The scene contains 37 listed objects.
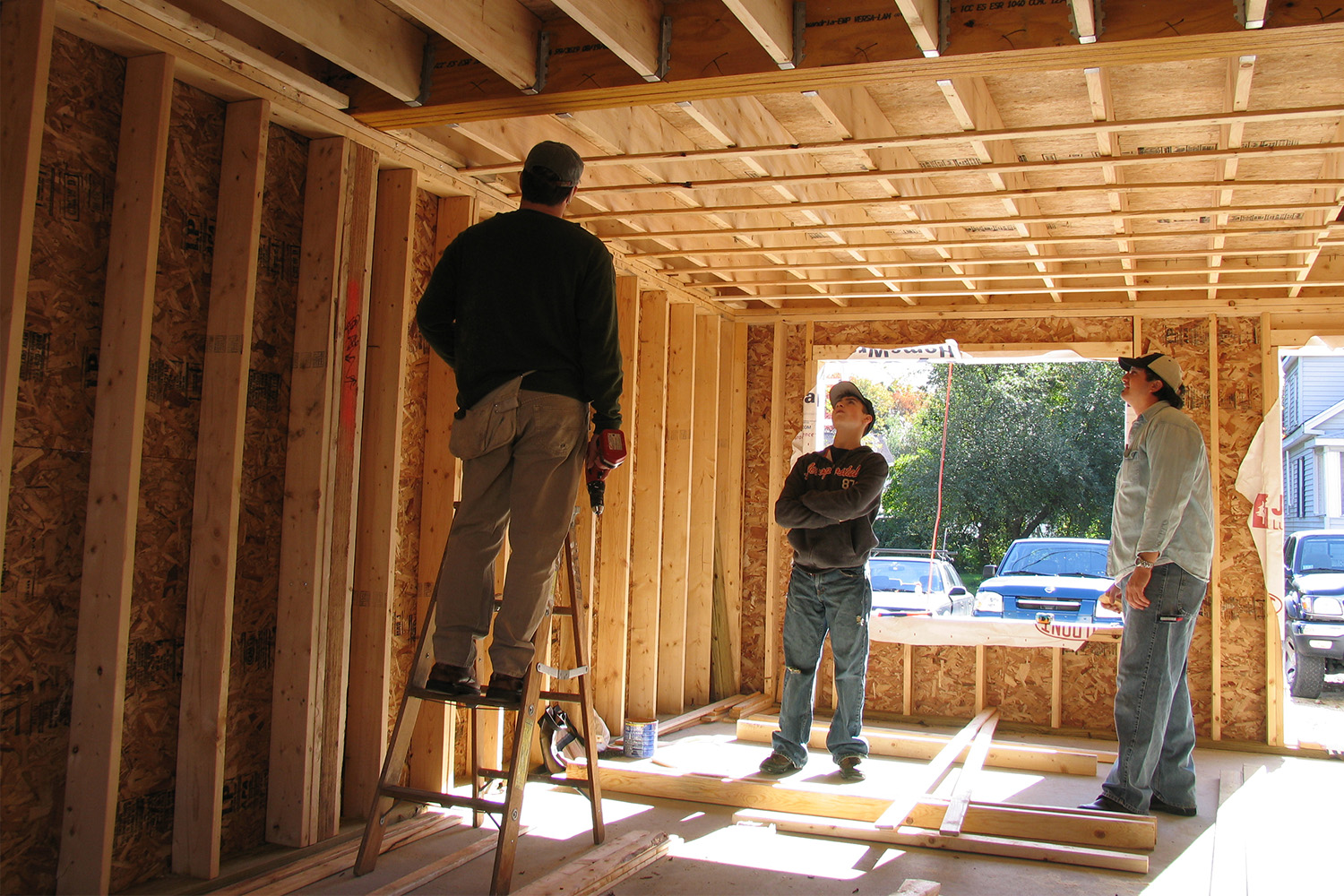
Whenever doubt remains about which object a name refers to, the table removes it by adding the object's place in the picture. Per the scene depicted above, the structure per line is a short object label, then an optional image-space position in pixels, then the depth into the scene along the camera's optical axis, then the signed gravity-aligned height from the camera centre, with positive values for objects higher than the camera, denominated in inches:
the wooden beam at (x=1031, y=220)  169.0 +57.9
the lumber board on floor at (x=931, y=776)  149.3 -46.3
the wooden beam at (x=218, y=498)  120.2 +0.2
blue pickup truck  343.6 -20.9
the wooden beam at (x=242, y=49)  111.3 +57.6
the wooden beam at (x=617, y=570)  218.5 -13.3
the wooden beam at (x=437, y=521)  161.8 -2.5
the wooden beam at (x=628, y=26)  110.4 +59.1
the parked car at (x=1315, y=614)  306.0 -25.6
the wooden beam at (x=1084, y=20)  103.3 +56.4
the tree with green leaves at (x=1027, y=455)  794.2 +59.5
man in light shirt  154.9 -7.3
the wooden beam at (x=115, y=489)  106.8 +0.9
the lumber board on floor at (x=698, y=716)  232.1 -51.7
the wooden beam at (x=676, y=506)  251.6 +2.2
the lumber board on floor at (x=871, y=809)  145.7 -46.8
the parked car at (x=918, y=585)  370.0 -27.1
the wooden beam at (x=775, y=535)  276.1 -5.1
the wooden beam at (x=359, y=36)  114.8 +60.8
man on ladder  105.3 +10.7
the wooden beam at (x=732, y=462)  281.3 +16.1
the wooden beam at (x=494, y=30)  113.6 +60.3
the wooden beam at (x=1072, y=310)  239.3 +58.8
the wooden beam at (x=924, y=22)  105.5 +56.8
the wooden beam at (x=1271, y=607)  233.0 -18.3
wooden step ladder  106.8 -29.5
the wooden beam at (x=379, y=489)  147.9 +2.6
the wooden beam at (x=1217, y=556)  237.8 -6.0
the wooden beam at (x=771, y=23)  108.0 +58.0
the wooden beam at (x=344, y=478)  137.9 +3.8
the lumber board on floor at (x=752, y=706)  253.4 -51.9
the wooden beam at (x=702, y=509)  268.1 +1.9
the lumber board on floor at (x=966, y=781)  142.3 -46.1
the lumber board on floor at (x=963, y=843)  136.7 -47.9
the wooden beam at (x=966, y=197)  157.4 +57.8
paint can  202.7 -48.4
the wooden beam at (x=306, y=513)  133.7 -1.5
